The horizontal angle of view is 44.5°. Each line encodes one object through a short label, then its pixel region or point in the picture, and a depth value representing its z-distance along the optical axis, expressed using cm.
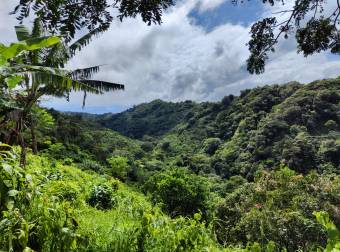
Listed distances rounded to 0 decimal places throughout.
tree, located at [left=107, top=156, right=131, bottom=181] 3547
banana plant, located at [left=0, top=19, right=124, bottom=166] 927
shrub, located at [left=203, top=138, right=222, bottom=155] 8856
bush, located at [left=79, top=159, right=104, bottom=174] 2825
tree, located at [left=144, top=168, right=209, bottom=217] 2128
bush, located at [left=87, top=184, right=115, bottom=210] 947
